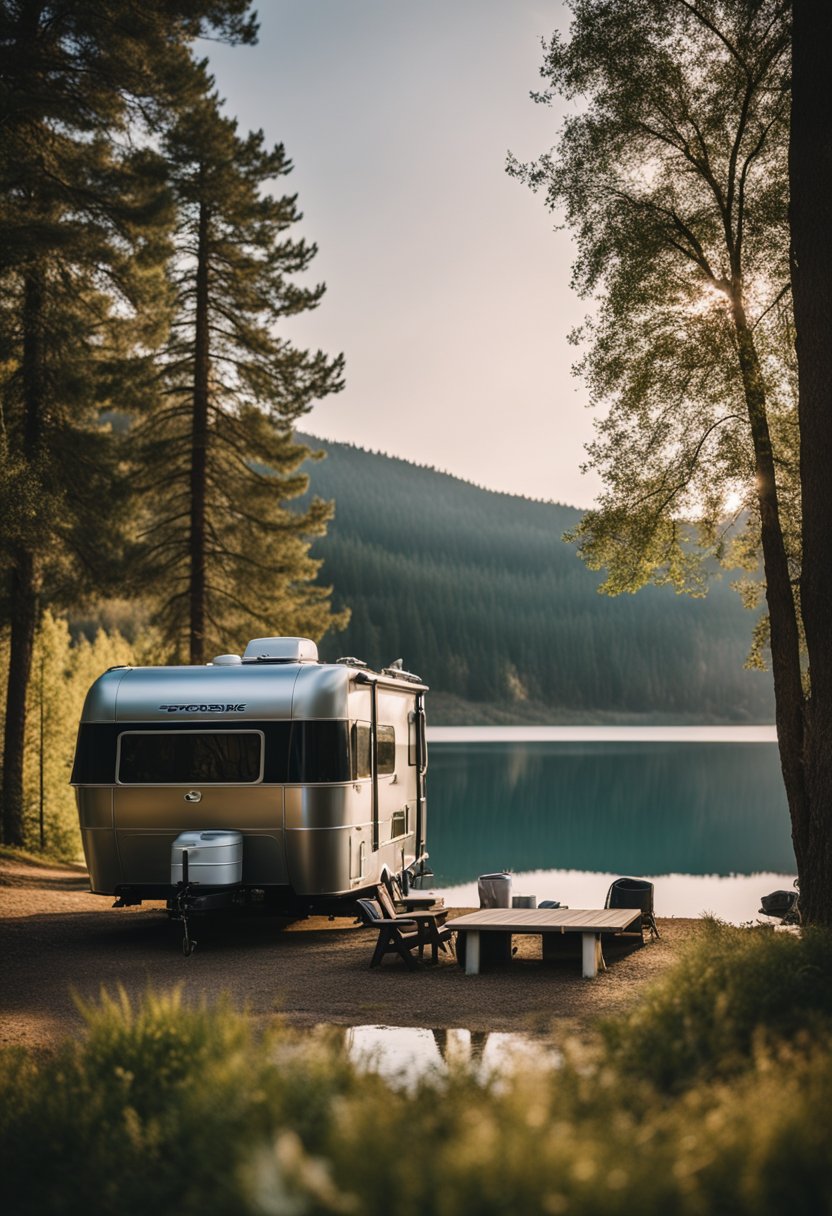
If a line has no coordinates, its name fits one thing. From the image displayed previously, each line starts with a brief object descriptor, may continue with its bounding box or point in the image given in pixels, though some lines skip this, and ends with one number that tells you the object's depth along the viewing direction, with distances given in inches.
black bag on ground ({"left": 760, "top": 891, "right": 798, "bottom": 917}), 601.6
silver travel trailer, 477.7
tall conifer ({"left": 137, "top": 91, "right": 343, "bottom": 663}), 881.5
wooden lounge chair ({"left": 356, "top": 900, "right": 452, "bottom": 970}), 437.7
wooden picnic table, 422.3
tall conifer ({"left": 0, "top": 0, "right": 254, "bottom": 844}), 664.4
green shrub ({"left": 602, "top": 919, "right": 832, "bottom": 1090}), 205.9
